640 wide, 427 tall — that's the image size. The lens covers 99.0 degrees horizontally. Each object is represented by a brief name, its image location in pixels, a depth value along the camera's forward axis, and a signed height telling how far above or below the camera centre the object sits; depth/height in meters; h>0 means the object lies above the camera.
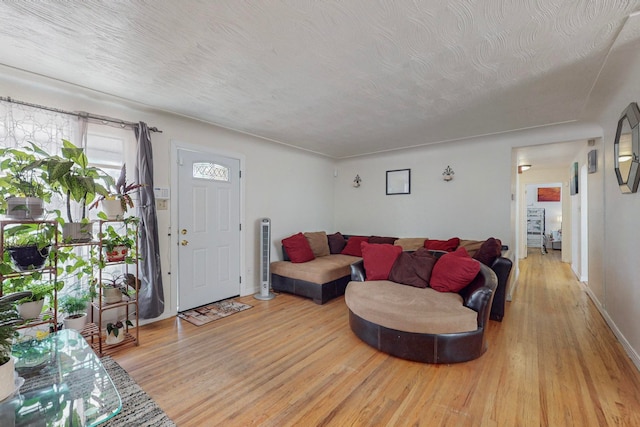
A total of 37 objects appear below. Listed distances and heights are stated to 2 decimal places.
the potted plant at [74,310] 2.38 -0.88
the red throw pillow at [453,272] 2.66 -0.60
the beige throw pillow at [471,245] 3.94 -0.48
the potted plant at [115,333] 2.54 -1.13
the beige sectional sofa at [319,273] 3.88 -0.90
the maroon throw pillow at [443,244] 4.12 -0.50
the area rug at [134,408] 1.65 -1.26
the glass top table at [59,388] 1.28 -0.94
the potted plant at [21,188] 1.94 +0.19
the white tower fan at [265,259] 4.08 -0.70
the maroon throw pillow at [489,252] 3.25 -0.48
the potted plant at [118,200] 2.43 +0.12
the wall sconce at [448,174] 4.57 +0.65
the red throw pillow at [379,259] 3.22 -0.57
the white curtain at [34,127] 2.22 +0.75
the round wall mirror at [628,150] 2.11 +0.53
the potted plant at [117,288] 2.57 -0.72
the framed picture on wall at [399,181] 5.04 +0.59
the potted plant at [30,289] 1.99 -0.58
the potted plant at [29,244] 1.93 -0.23
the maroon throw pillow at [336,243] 5.20 -0.58
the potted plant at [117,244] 2.48 -0.29
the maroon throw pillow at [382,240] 4.87 -0.49
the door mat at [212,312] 3.23 -1.25
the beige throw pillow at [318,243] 4.80 -0.54
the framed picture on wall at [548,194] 9.77 +0.66
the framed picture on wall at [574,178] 5.29 +0.68
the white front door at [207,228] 3.46 -0.21
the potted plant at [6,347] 1.23 -0.64
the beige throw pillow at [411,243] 4.48 -0.51
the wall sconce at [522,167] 5.70 +0.95
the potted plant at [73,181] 2.02 +0.25
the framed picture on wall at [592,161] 3.62 +0.69
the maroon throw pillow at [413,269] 2.98 -0.63
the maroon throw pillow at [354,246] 5.04 -0.63
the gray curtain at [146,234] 2.90 -0.22
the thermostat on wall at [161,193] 3.16 +0.24
